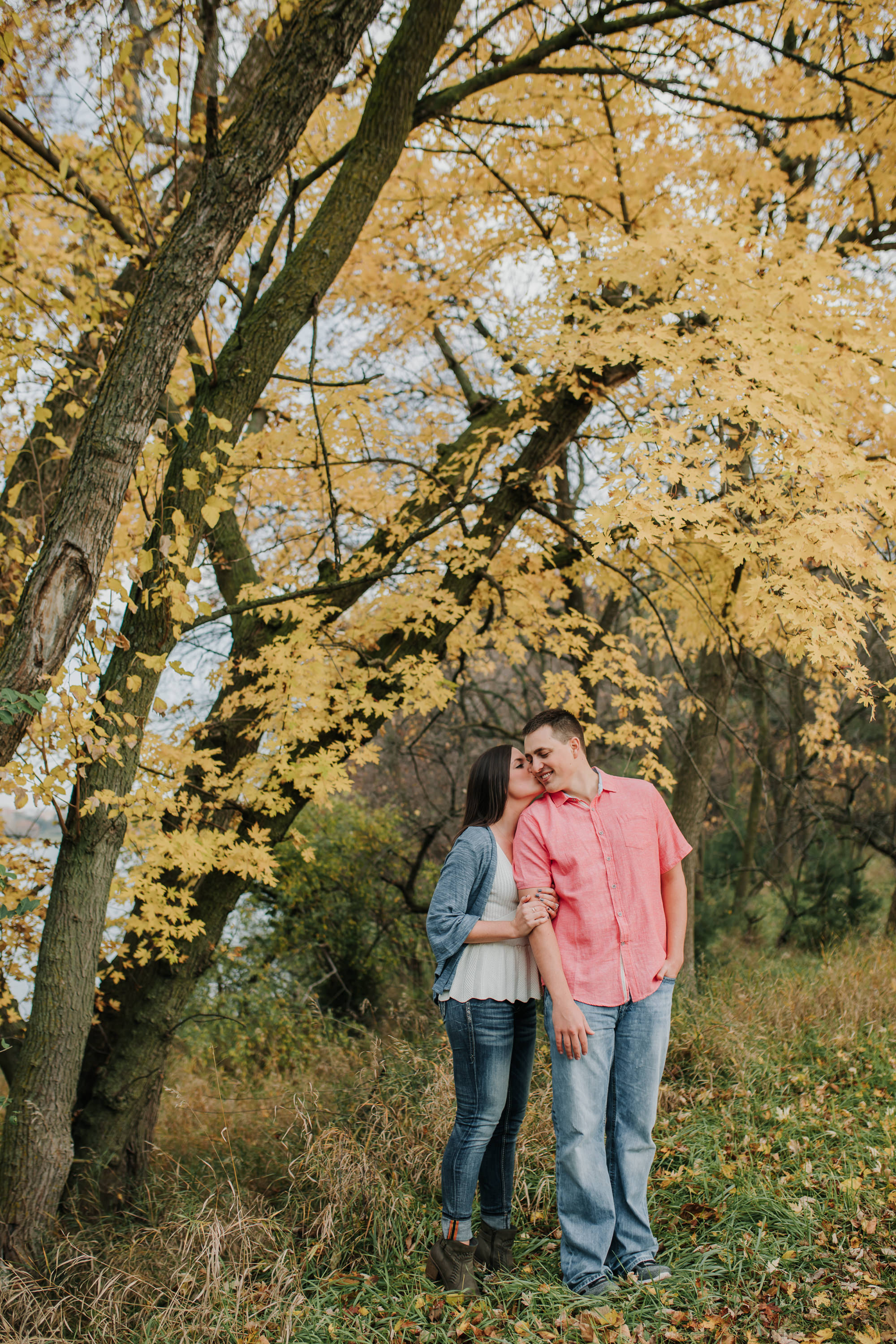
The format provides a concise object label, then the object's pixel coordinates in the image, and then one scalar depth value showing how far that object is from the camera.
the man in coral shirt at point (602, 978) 2.41
